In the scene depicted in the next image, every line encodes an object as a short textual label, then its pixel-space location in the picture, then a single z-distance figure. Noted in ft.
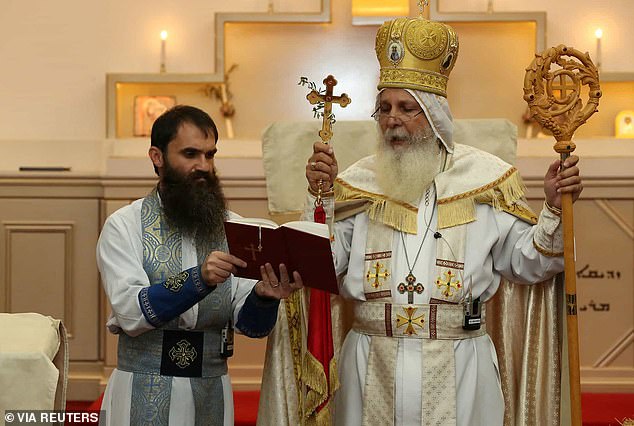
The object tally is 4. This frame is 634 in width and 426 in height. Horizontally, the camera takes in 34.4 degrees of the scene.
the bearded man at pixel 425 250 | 12.26
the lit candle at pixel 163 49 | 24.66
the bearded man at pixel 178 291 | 10.96
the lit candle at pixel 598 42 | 24.29
